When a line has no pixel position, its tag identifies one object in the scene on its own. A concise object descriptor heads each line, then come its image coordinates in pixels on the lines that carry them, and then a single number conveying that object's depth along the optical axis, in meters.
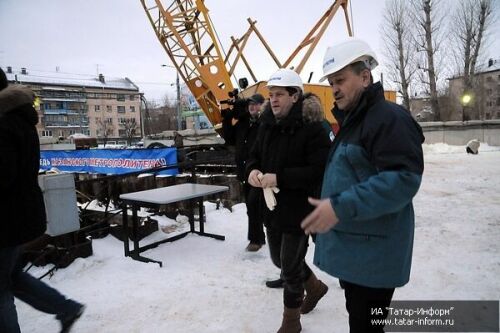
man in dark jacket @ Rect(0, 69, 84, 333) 2.06
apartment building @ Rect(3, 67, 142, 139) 72.44
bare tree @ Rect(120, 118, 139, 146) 39.46
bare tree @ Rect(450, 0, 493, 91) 25.94
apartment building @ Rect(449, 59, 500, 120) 45.71
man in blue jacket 1.40
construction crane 12.23
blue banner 9.94
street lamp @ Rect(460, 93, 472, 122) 22.33
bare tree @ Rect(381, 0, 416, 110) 27.14
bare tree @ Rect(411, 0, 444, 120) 25.69
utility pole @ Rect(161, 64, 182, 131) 35.52
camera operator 4.23
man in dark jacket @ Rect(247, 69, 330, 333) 2.43
